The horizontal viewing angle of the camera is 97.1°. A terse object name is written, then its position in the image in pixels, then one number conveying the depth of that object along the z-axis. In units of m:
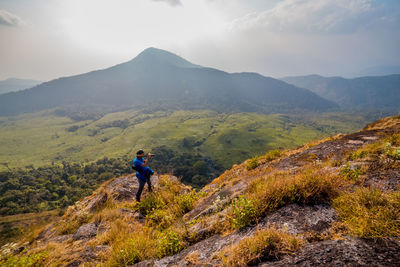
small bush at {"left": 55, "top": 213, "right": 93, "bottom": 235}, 8.11
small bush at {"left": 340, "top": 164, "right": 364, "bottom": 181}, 5.00
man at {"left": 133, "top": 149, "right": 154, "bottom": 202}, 9.45
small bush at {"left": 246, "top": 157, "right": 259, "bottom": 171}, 10.47
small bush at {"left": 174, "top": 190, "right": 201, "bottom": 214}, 7.58
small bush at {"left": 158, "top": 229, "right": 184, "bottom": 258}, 4.46
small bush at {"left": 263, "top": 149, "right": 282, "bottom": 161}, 11.08
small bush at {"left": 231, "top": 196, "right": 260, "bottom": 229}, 4.11
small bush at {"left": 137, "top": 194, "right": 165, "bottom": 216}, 8.26
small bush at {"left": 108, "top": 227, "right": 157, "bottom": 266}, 4.46
